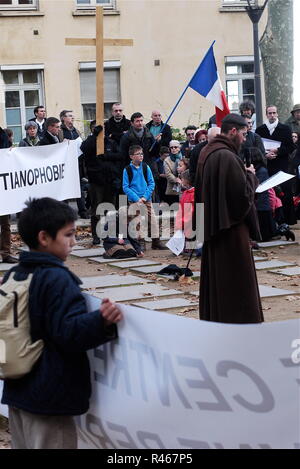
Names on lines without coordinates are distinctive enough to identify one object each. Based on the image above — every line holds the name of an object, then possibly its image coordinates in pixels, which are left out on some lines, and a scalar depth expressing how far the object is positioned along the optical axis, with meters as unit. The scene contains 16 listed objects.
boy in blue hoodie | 13.74
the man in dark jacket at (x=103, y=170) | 14.16
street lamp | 17.48
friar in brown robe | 7.00
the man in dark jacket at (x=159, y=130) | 16.61
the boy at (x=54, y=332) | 3.93
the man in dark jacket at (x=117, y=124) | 14.98
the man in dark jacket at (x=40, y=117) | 17.45
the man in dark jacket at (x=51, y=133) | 14.94
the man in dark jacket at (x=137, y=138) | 14.44
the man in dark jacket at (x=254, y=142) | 14.18
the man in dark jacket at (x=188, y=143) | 16.09
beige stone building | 26.05
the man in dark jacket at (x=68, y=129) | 16.59
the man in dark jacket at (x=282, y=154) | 15.40
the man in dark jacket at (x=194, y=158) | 13.44
